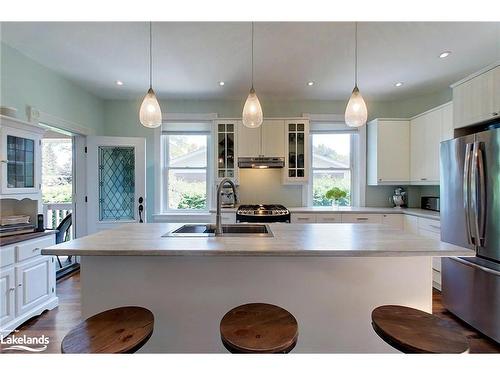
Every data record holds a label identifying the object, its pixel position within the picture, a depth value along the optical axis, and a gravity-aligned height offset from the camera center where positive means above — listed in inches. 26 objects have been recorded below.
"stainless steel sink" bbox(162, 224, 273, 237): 65.9 -13.9
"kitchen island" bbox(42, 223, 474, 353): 58.7 -25.9
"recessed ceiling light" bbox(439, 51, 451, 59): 99.9 +56.0
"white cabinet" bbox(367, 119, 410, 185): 143.9 +20.9
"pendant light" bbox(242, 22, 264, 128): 76.2 +24.1
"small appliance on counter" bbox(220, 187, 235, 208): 151.1 -8.1
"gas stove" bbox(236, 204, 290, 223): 126.6 -15.9
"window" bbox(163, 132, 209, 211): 162.6 +11.4
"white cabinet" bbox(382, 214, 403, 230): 135.8 -19.2
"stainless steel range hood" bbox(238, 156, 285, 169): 142.4 +14.2
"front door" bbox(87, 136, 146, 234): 142.7 +2.9
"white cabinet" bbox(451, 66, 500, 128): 82.0 +32.4
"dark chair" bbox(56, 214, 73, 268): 147.2 -26.3
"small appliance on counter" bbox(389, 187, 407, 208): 152.0 -7.8
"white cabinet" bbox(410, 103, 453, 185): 118.8 +24.6
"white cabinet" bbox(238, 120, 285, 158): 146.6 +28.2
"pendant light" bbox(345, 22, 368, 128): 75.4 +24.0
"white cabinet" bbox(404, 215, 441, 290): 112.7 -22.2
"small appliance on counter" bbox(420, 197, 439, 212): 137.1 -10.8
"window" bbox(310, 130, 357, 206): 162.6 +14.7
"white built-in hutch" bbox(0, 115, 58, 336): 80.4 -20.0
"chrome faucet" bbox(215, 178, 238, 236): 66.7 -9.2
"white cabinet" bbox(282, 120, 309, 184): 147.6 +21.5
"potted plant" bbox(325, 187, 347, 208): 149.6 -5.4
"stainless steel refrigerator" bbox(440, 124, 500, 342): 76.6 -13.1
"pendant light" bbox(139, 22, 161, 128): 74.1 +23.3
